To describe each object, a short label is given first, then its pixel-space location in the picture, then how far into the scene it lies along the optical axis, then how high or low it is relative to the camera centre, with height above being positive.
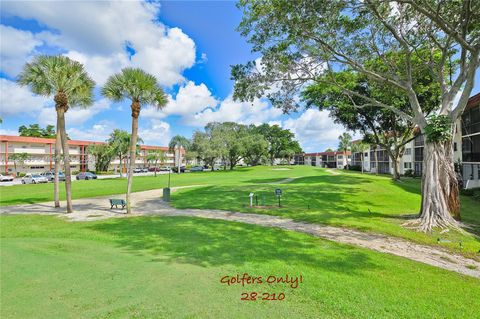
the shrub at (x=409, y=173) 48.11 -2.73
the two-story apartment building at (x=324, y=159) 107.31 +0.39
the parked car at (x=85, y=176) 46.66 -2.36
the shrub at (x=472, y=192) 20.82 -2.92
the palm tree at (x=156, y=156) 77.88 +1.88
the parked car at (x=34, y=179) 39.06 -2.37
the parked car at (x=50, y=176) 42.43 -2.11
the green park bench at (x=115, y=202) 15.49 -2.36
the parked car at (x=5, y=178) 45.50 -2.49
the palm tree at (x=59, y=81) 14.40 +4.64
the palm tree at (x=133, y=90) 13.97 +3.94
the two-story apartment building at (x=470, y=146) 23.48 +1.24
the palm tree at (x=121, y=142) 49.53 +3.89
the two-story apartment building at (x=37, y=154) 55.50 +2.33
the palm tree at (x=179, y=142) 70.55 +5.61
